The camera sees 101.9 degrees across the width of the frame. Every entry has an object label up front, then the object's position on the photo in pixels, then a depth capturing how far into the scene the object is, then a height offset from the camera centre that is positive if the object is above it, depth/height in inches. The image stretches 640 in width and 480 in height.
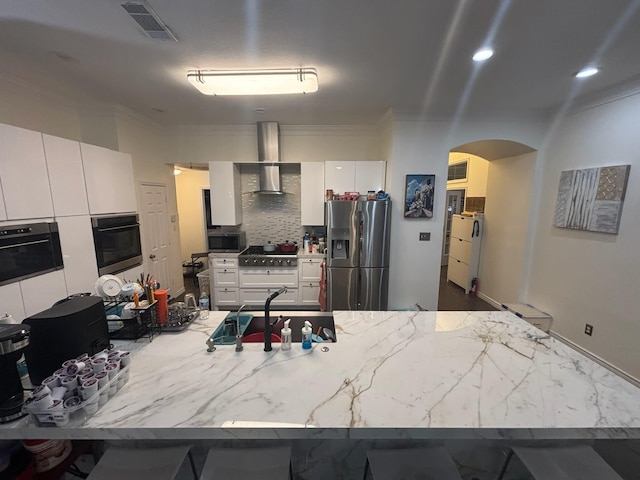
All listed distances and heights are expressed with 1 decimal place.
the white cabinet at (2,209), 72.7 -0.9
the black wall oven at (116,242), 105.9 -16.2
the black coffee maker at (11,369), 38.3 -24.9
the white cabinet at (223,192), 149.1 +8.0
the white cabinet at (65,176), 87.4 +10.4
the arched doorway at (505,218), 137.9 -6.9
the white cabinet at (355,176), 141.1 +16.2
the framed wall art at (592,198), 97.5 +3.1
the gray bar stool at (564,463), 39.7 -40.4
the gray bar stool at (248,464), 40.3 -41.0
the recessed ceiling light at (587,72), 85.9 +45.3
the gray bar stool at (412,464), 41.3 -41.9
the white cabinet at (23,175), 74.5 +9.3
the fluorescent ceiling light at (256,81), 88.9 +44.0
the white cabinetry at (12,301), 71.9 -26.8
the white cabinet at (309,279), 145.9 -41.1
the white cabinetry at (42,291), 77.9 -27.0
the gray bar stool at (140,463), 40.3 -41.1
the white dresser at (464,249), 176.2 -31.3
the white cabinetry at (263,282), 146.9 -43.0
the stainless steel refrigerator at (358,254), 128.6 -24.5
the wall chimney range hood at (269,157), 149.8 +28.3
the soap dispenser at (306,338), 56.8 -28.8
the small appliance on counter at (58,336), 43.4 -22.5
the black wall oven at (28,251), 73.0 -13.7
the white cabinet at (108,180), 102.3 +11.0
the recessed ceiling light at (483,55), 75.6 +45.0
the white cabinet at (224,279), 146.4 -41.3
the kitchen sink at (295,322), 75.4 -34.4
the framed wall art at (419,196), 132.0 +5.0
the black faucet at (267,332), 55.3 -26.8
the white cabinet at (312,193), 147.9 +7.4
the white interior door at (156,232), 142.6 -15.1
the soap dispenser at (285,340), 56.6 -29.1
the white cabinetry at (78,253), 91.4 -17.4
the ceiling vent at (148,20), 58.1 +45.1
